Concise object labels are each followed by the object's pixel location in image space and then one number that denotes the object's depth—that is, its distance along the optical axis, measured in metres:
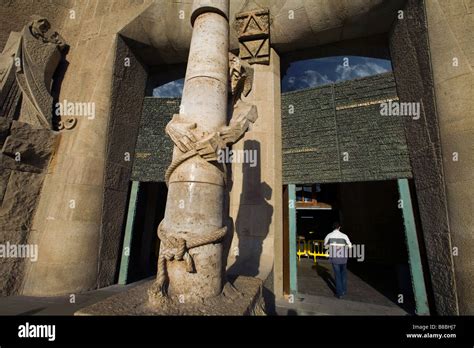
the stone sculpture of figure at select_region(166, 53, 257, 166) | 2.99
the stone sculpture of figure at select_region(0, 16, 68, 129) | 5.94
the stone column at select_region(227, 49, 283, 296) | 5.84
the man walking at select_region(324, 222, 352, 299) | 6.20
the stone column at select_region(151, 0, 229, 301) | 2.73
